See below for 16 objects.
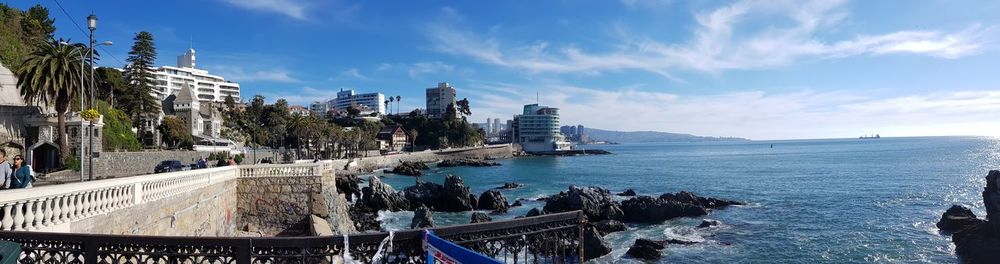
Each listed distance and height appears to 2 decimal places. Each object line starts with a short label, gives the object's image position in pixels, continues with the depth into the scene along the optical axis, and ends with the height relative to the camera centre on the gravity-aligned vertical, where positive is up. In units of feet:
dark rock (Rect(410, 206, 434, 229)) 101.96 -14.79
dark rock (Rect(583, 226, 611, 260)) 80.43 -15.86
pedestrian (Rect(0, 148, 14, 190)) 28.37 -1.55
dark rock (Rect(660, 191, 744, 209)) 132.65 -14.87
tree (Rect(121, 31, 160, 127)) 208.03 +26.35
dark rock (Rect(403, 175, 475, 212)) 138.10 -14.37
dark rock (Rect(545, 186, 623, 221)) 114.01 -13.94
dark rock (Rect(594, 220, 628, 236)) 102.11 -16.32
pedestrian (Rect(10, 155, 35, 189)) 30.58 -1.83
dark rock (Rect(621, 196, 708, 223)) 113.29 -14.92
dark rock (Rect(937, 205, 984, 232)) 95.81 -14.36
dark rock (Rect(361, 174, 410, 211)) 135.85 -14.36
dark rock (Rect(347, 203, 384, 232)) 102.53 -15.97
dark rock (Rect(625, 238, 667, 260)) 79.41 -16.28
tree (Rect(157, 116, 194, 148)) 208.44 +3.28
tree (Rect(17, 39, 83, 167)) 95.35 +12.31
